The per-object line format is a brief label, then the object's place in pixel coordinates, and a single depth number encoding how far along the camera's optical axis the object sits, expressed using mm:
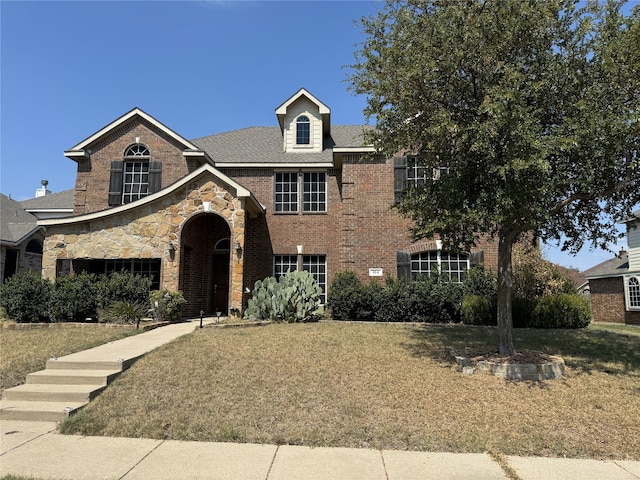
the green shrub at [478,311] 13102
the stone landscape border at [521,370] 7191
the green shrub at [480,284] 14070
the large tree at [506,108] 6778
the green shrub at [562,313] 12641
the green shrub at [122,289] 12289
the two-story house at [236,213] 13953
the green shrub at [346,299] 13961
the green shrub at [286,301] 12625
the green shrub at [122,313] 11977
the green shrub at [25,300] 11875
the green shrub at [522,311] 12922
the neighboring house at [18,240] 19391
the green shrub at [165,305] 12570
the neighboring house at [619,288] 22188
